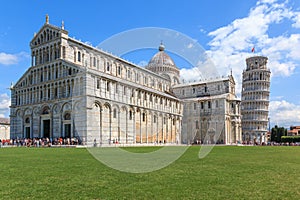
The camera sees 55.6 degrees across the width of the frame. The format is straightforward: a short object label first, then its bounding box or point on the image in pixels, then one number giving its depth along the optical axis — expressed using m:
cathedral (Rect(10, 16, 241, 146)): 41.59
